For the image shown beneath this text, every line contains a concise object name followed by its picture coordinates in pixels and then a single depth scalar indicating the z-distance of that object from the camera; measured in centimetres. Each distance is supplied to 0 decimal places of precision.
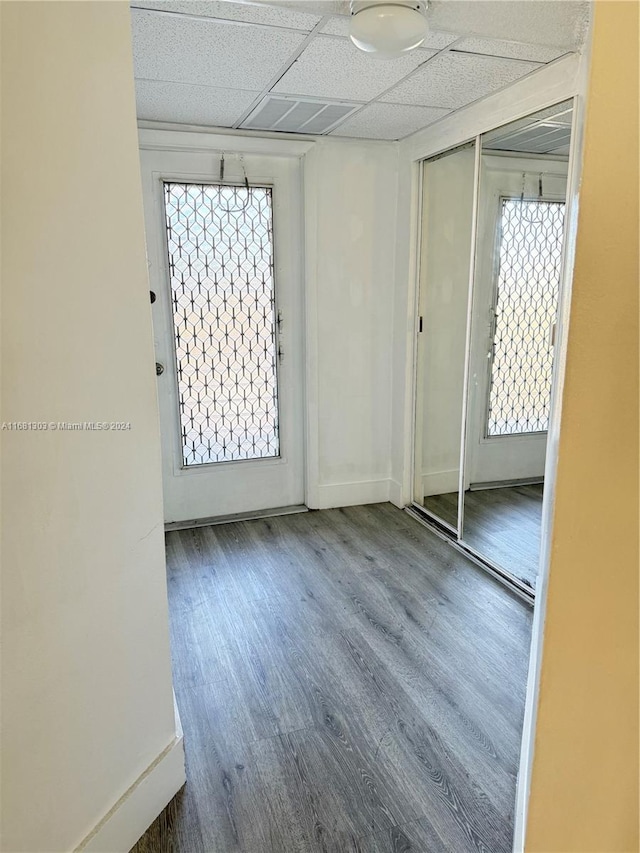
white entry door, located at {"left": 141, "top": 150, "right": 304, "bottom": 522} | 335
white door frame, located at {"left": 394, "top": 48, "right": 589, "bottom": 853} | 45
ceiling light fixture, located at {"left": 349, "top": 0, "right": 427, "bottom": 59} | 177
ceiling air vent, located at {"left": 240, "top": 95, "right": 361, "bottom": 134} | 278
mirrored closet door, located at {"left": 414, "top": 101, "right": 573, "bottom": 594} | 305
